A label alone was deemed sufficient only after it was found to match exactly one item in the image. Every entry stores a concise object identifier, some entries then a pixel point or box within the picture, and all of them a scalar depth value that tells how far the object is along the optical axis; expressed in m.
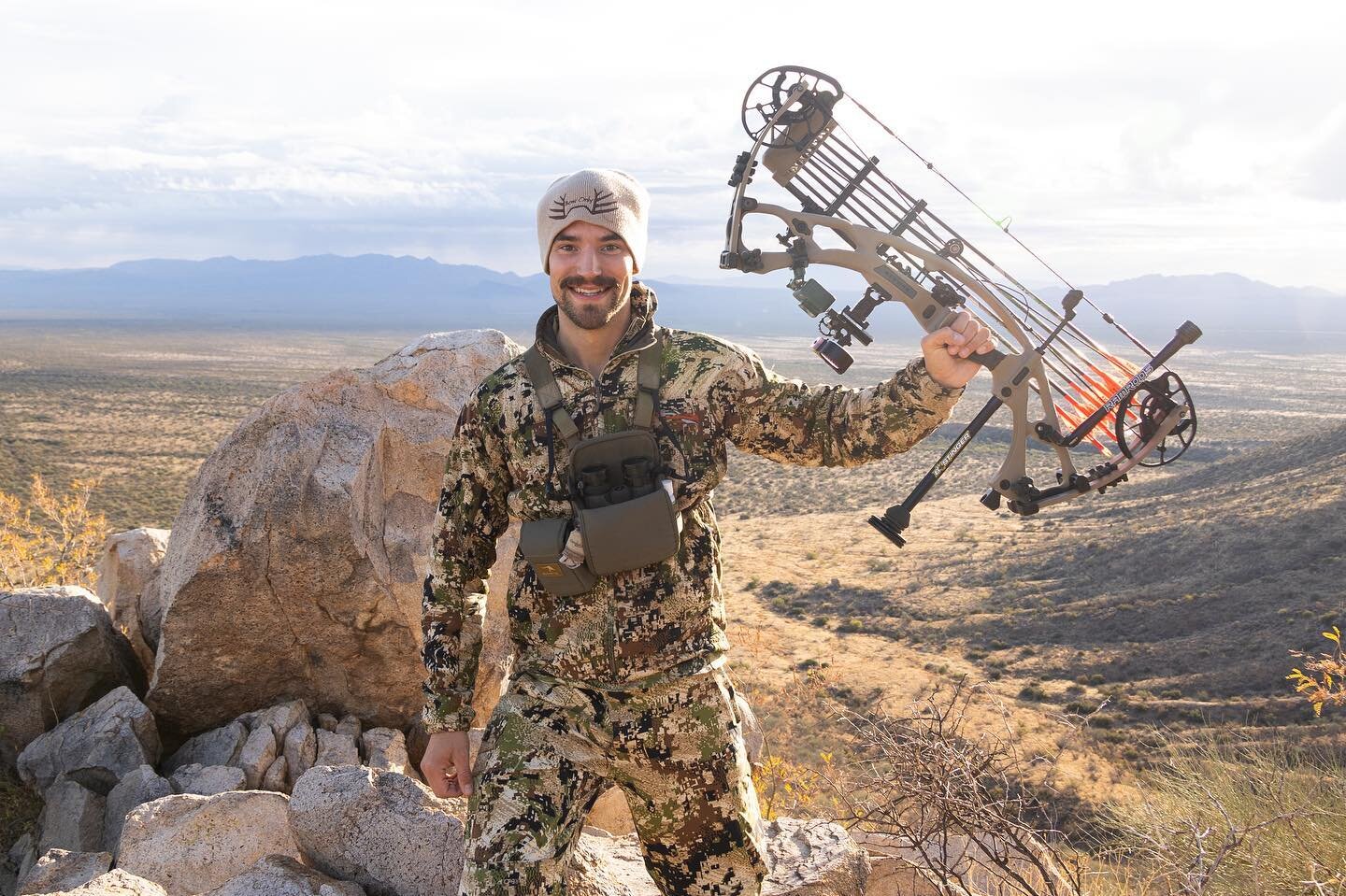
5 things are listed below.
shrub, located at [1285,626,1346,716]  4.48
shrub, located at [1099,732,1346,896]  3.88
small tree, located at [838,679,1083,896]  3.78
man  3.18
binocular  3.18
